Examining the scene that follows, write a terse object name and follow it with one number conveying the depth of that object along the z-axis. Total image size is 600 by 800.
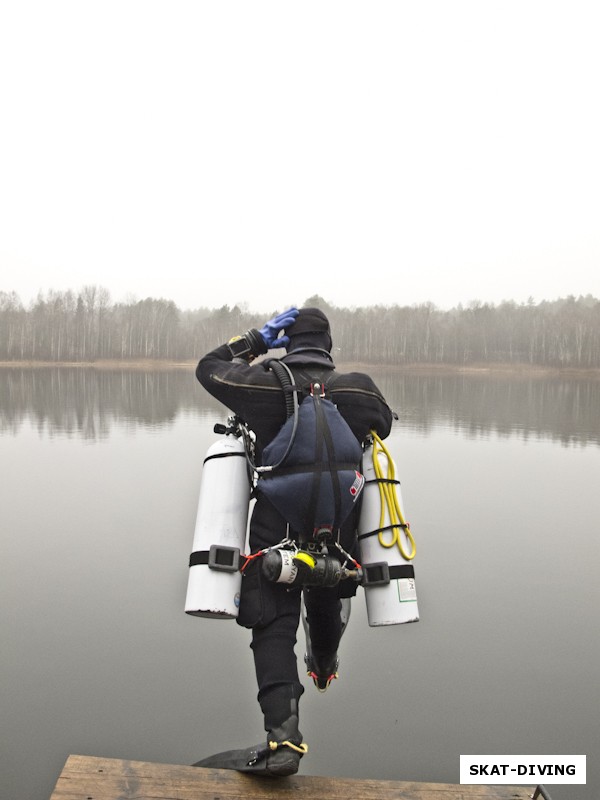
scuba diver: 2.96
